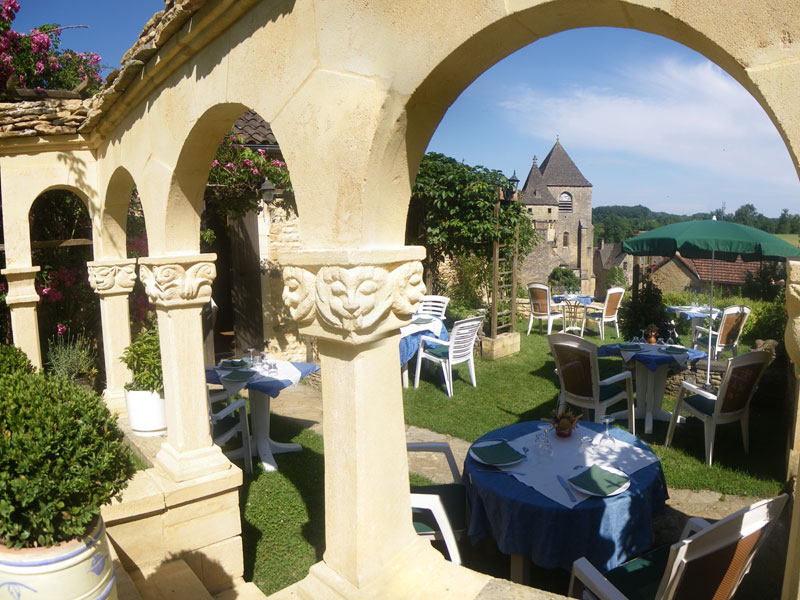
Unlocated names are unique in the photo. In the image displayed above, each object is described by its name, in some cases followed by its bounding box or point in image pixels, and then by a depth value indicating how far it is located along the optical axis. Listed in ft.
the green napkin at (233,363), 18.12
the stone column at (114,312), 16.62
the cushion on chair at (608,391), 19.83
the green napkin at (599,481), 9.52
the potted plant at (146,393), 13.58
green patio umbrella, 19.84
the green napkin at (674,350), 19.59
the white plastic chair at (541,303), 39.32
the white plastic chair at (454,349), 23.68
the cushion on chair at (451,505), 11.09
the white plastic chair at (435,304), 30.12
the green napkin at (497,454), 10.71
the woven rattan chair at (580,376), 17.37
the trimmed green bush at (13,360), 11.90
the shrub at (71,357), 20.27
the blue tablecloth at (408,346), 23.16
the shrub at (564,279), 84.30
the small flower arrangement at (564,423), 11.76
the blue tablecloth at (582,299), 43.11
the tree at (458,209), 30.89
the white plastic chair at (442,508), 9.86
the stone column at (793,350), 3.30
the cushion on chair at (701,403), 16.76
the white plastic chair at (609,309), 38.75
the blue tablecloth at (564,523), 9.23
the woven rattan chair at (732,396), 15.70
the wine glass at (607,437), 11.73
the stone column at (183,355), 10.87
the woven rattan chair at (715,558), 7.09
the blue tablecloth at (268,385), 15.65
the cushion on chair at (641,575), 8.54
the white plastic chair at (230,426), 16.07
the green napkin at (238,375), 16.55
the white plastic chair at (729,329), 26.71
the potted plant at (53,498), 5.65
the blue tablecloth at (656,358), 18.79
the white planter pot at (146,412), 13.57
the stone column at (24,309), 17.79
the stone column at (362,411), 6.01
